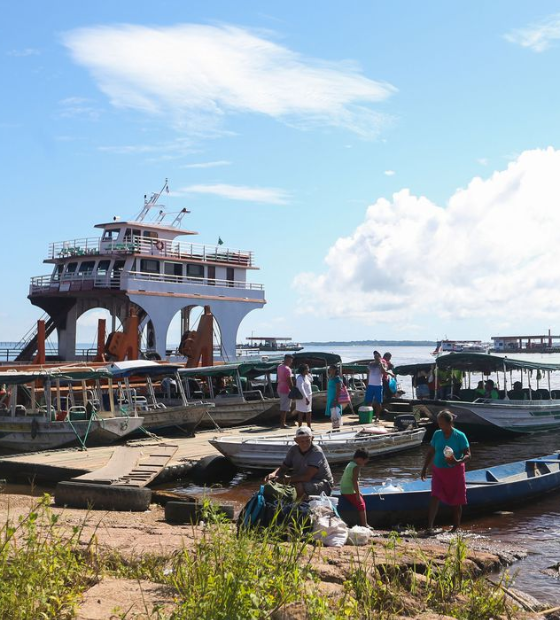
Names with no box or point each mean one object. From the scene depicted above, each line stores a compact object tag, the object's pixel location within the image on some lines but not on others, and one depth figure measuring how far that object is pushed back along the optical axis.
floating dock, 15.21
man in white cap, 9.42
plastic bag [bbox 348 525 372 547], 9.03
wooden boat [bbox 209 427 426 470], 16.00
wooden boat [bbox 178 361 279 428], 22.28
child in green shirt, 10.57
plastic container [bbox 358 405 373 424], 22.17
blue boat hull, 12.06
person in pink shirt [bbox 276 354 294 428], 20.66
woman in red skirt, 10.47
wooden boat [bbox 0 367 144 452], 18.22
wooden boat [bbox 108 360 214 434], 20.00
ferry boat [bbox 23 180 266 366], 31.30
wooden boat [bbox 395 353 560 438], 22.50
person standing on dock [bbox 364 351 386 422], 22.20
